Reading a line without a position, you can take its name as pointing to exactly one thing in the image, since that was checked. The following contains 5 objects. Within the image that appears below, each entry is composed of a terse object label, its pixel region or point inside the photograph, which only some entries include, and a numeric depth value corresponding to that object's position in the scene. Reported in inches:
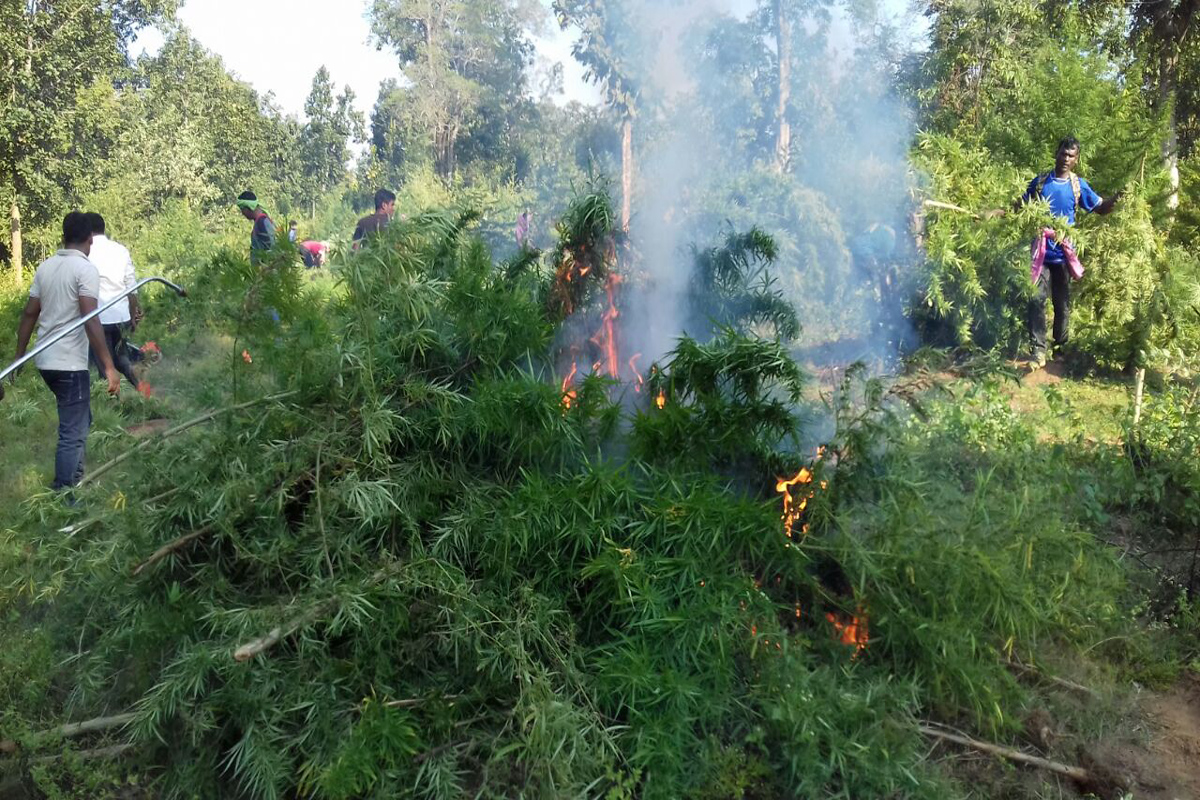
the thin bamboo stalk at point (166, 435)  159.6
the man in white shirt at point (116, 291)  286.8
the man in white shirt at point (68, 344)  218.1
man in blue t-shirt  299.3
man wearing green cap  351.9
